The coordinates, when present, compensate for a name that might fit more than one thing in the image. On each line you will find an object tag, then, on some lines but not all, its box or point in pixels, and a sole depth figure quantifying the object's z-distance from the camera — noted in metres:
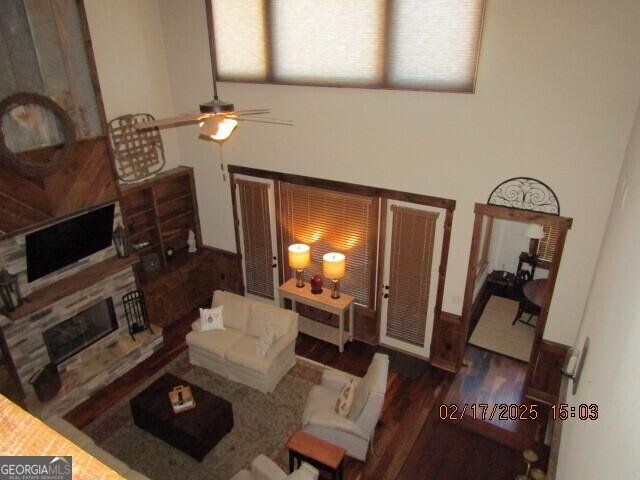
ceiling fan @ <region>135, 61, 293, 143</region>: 3.64
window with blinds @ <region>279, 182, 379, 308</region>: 6.26
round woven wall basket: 4.72
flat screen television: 5.38
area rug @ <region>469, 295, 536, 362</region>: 6.96
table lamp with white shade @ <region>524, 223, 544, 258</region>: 7.52
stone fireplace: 5.37
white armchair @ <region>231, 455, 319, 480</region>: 3.80
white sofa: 5.86
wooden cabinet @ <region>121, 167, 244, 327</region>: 7.04
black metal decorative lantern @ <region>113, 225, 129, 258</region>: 6.29
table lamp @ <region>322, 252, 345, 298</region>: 6.38
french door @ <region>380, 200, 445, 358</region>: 5.85
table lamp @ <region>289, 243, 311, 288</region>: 6.63
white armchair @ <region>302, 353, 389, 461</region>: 4.67
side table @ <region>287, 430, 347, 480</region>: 4.34
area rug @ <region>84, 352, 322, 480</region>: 4.91
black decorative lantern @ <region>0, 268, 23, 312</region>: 5.07
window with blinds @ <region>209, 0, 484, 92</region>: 4.95
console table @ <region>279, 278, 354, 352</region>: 6.55
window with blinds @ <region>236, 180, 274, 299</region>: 7.09
